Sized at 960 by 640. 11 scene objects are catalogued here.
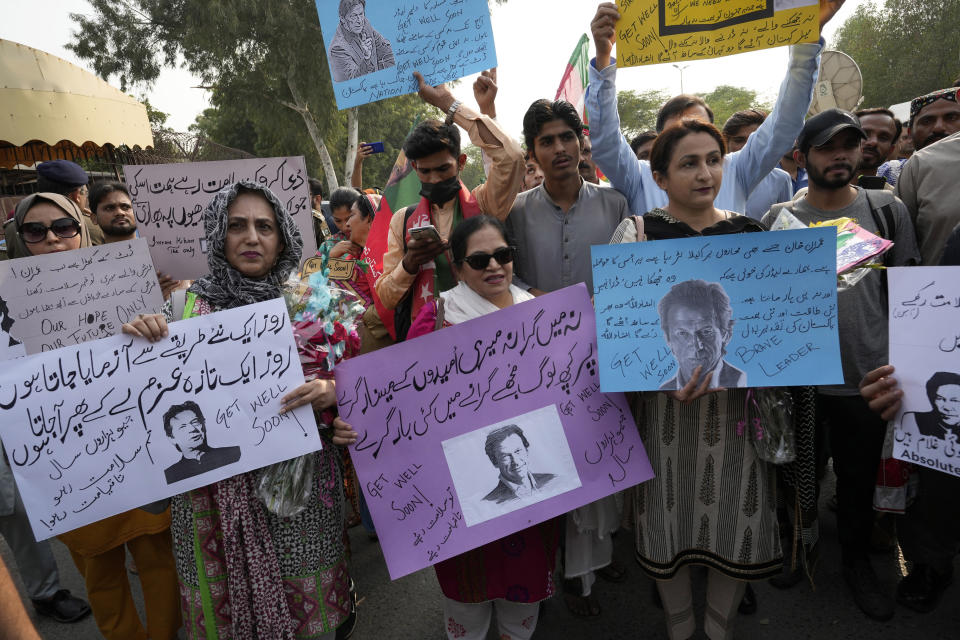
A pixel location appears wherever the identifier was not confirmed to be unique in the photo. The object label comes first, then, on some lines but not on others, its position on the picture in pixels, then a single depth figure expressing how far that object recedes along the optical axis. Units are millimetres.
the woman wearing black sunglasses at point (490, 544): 2080
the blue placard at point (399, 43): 2410
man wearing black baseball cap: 2461
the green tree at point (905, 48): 22111
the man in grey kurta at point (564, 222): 2402
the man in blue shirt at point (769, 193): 3232
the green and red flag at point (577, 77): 4289
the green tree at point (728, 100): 41719
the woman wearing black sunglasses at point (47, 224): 2488
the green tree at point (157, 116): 31906
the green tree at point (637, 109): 40969
